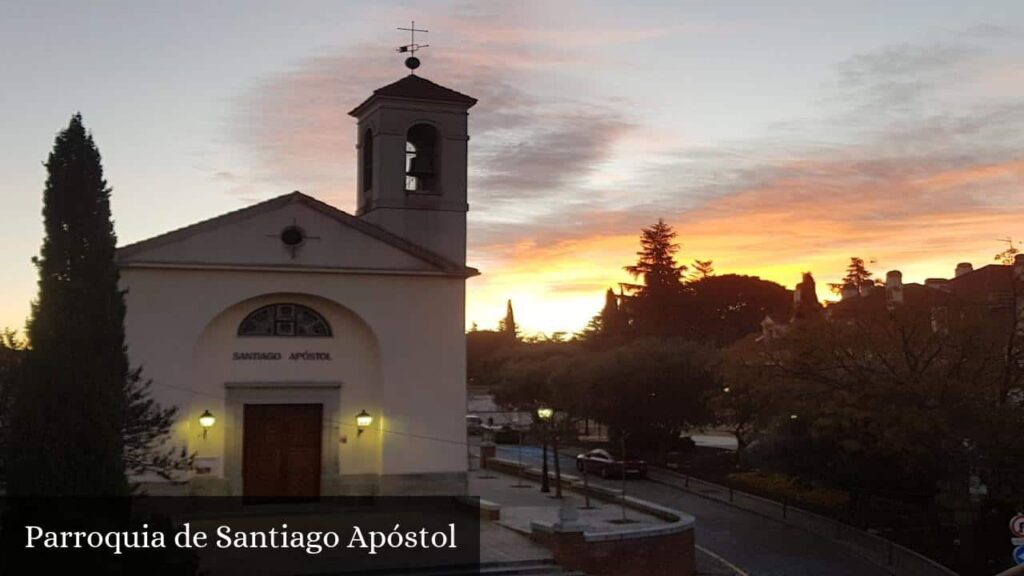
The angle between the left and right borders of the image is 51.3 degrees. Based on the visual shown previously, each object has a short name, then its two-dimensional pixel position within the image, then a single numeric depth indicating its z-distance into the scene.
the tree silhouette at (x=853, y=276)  63.88
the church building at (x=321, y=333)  23.02
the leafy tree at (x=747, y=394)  28.06
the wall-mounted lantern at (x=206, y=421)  22.84
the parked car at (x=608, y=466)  37.52
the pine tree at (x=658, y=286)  72.19
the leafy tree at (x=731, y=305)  75.75
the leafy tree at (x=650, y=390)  42.09
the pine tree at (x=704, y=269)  81.00
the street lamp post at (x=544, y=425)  28.44
